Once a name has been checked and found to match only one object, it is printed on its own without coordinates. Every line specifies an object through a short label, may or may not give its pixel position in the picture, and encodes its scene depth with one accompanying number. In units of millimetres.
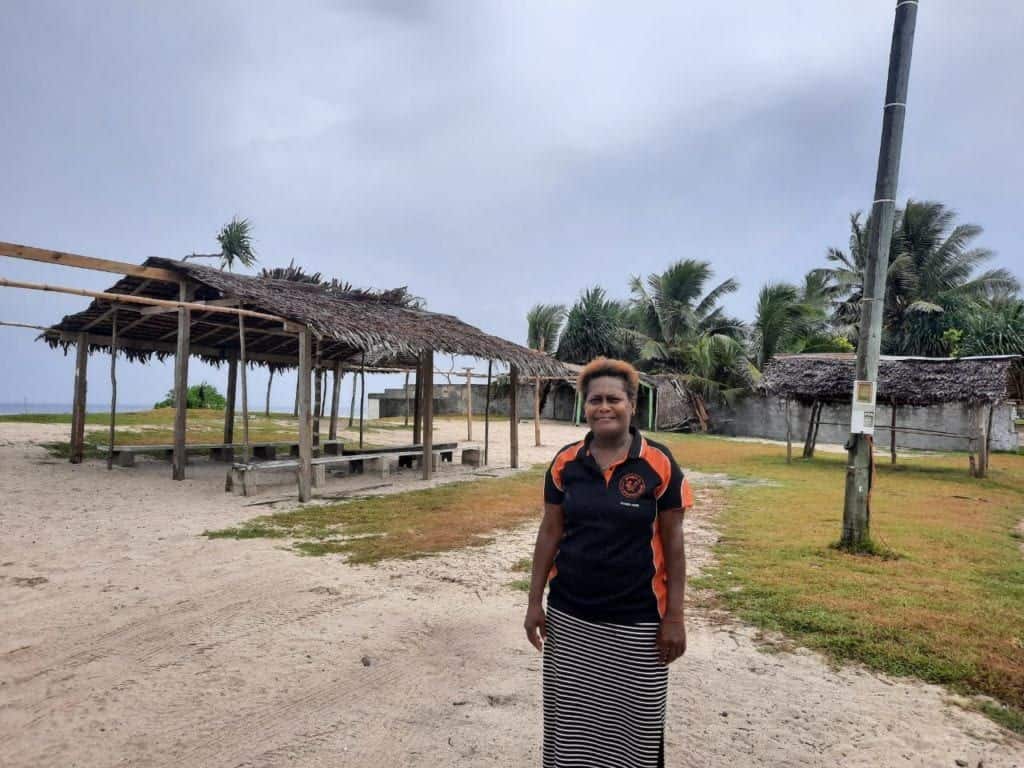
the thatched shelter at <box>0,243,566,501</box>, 8477
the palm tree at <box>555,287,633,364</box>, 30406
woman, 1973
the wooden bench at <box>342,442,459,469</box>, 11719
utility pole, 5445
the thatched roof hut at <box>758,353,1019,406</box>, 13078
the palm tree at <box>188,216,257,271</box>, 23641
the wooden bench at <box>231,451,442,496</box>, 8617
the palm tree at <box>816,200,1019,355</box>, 27266
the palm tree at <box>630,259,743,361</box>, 29094
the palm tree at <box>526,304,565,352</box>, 31859
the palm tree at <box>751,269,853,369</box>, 25922
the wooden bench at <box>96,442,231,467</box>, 10844
